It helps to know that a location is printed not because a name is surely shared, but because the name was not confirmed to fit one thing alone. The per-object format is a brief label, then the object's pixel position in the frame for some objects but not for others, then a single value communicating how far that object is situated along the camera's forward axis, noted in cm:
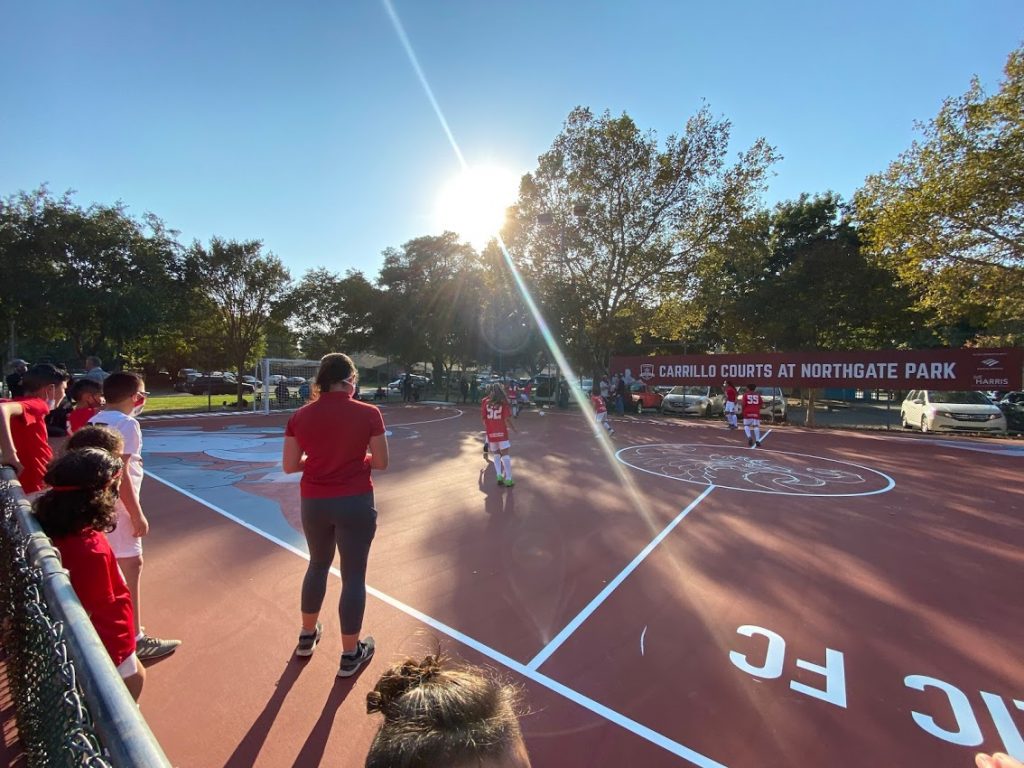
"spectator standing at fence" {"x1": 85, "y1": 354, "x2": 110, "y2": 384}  1014
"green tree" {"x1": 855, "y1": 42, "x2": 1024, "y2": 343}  1409
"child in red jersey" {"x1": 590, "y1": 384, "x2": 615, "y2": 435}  1494
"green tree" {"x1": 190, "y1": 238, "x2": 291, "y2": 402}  2297
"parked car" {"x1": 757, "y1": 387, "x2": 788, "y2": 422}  2106
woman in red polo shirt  303
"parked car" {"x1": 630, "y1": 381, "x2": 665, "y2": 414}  2503
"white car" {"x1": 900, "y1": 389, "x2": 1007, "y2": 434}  1636
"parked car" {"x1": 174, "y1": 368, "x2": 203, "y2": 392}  3981
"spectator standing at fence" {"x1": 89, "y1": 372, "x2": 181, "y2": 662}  308
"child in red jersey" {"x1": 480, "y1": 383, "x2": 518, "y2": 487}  822
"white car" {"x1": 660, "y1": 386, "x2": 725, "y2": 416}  2339
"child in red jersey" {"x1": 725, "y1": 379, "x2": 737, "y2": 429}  1691
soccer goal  2223
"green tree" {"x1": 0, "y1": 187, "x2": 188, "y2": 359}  1823
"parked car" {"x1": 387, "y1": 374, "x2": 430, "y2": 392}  3314
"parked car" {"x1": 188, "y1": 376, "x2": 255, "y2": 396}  3302
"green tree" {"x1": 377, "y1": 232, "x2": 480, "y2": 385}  3109
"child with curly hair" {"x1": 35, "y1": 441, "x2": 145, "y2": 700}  214
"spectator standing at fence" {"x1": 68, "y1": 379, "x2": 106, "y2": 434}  442
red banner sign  1652
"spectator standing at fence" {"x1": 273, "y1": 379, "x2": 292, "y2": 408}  2545
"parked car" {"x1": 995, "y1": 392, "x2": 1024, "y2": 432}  1914
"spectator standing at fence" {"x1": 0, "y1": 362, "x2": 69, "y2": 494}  360
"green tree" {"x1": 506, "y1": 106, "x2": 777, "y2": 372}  2306
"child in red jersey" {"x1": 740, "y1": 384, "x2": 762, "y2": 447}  1327
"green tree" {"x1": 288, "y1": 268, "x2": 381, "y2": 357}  3181
